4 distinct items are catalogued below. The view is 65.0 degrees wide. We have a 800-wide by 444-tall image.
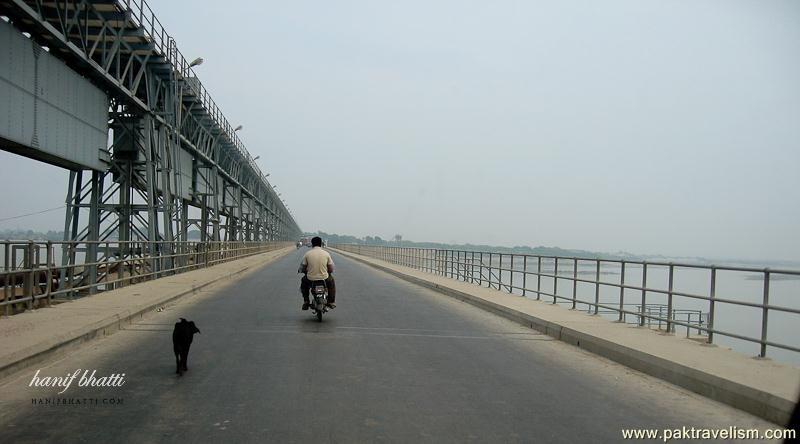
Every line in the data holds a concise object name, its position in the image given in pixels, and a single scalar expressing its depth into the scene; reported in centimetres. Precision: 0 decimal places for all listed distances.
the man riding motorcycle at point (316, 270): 1340
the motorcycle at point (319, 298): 1305
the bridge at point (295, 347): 602
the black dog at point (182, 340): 765
